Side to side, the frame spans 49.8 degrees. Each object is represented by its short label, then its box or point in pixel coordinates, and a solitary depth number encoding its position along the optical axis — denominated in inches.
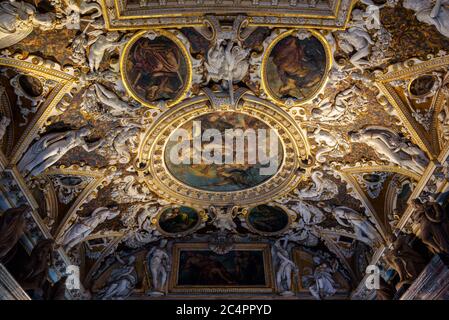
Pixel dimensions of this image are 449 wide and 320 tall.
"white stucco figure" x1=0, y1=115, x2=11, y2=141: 409.4
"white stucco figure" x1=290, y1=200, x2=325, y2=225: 570.9
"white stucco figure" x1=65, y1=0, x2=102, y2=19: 377.7
